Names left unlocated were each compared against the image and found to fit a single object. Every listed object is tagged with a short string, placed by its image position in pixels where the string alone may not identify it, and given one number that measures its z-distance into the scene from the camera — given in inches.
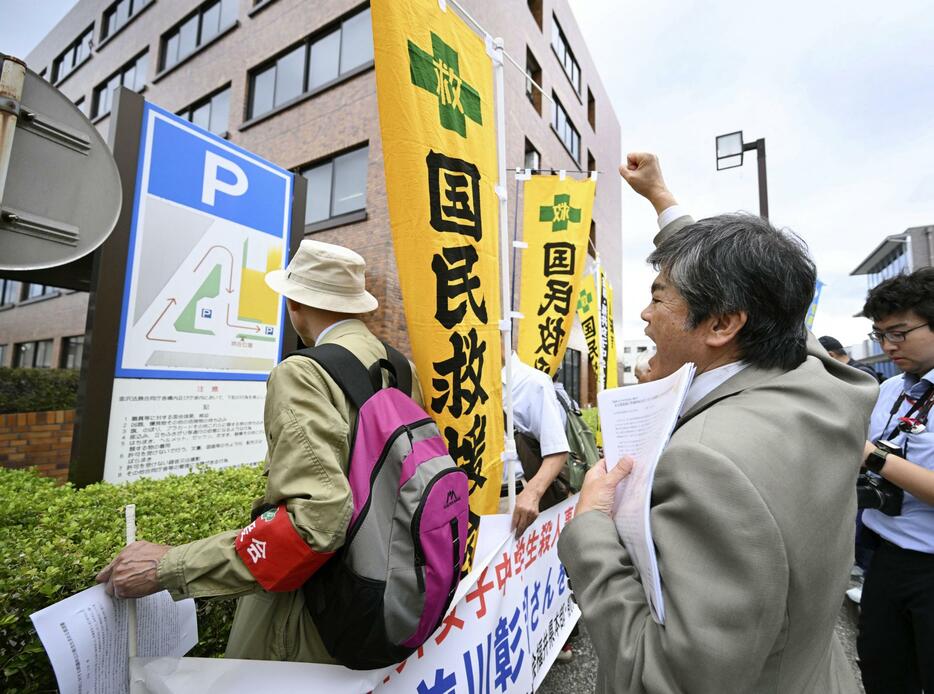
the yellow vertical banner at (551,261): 187.0
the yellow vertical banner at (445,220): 72.8
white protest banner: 48.9
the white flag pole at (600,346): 286.8
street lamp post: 267.4
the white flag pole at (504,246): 90.7
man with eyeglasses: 73.5
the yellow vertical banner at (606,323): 306.8
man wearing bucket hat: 45.9
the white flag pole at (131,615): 49.4
